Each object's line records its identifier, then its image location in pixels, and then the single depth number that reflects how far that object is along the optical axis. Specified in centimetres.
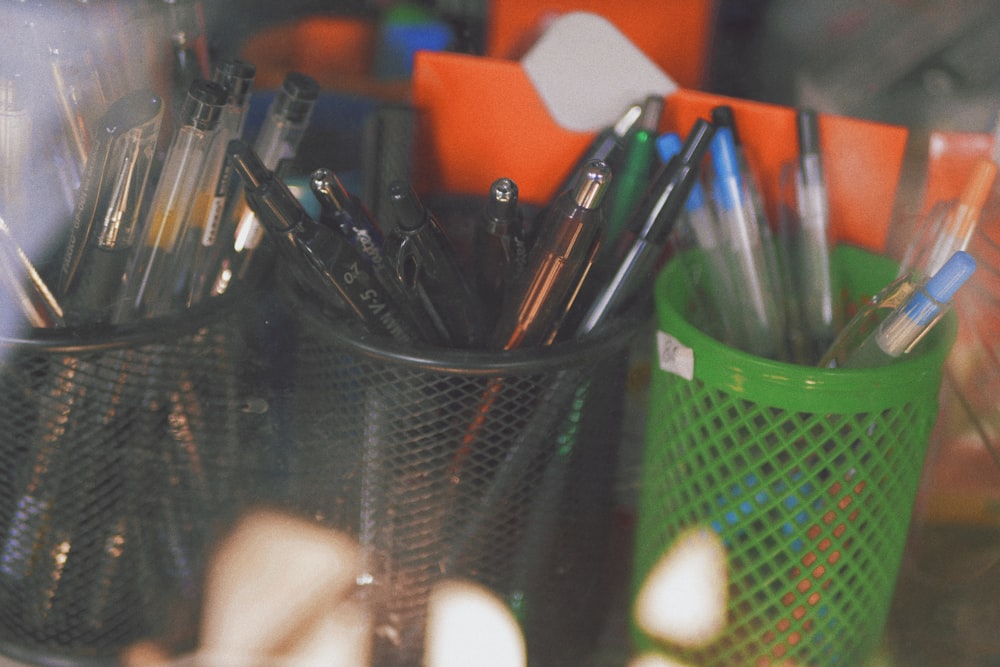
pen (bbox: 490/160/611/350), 32
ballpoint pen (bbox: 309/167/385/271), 34
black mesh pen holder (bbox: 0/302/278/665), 37
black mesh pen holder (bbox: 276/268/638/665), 36
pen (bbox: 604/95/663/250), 41
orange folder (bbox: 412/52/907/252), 41
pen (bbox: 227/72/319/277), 38
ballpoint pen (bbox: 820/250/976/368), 32
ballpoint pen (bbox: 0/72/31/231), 34
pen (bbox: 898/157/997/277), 38
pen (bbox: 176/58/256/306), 37
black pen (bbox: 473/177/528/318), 34
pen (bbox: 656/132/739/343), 40
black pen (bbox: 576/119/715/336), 37
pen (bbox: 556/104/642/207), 41
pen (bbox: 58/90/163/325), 34
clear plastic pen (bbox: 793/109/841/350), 41
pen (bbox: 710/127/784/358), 40
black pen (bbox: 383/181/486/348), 34
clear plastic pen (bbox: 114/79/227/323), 35
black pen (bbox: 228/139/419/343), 33
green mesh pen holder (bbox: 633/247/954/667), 35
